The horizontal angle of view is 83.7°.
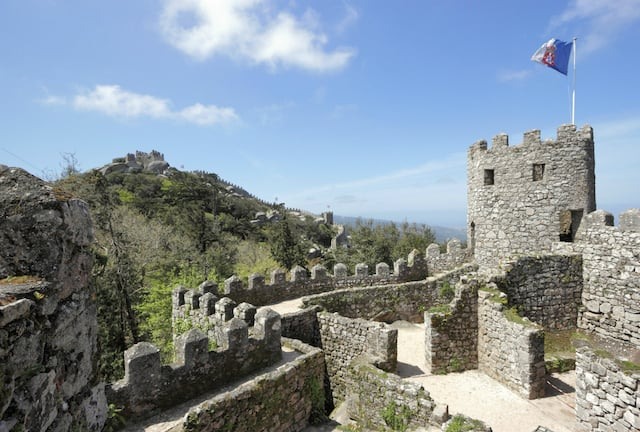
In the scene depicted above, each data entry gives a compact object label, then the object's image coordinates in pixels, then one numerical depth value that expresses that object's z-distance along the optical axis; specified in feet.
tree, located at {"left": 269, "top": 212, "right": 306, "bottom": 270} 82.82
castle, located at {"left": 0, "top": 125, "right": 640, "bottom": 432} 6.07
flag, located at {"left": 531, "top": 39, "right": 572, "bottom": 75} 36.78
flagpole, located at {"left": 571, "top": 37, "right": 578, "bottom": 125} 33.60
